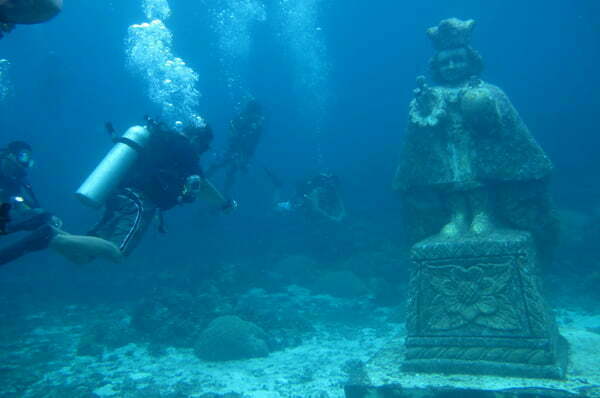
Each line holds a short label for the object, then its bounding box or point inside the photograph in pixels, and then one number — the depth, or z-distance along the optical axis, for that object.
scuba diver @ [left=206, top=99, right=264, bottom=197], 15.02
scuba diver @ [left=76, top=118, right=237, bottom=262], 5.31
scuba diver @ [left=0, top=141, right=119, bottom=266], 4.48
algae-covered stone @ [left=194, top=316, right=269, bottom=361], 7.79
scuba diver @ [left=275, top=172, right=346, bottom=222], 13.93
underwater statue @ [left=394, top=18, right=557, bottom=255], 5.43
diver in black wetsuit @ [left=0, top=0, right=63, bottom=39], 1.85
